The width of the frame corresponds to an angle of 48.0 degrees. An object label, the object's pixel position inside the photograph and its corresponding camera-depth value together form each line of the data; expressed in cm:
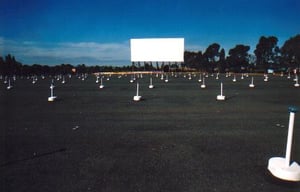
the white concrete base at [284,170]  545
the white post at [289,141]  554
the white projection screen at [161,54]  7694
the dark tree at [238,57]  12094
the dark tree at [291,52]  9519
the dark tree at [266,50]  11862
